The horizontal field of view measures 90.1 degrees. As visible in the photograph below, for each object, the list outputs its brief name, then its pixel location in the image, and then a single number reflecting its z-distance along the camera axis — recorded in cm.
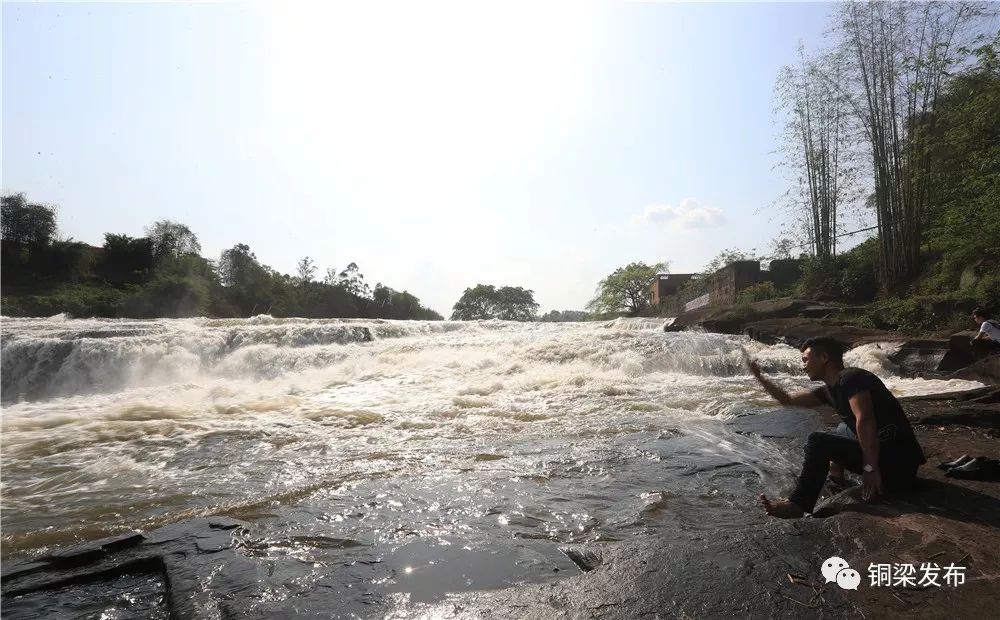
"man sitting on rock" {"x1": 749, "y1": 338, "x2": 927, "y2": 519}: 260
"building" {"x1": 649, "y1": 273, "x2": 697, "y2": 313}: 3406
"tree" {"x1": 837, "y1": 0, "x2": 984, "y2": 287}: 1159
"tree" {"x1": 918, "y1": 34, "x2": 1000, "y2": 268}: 946
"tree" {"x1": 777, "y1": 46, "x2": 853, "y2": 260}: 1510
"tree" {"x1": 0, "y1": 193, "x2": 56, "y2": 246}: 3359
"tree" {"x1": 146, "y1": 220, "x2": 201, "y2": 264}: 3628
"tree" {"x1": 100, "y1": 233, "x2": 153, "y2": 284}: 3481
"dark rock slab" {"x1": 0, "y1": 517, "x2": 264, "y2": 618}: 211
